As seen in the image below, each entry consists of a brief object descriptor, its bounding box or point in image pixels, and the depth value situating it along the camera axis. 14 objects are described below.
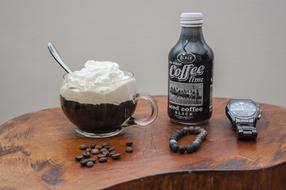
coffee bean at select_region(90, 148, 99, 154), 0.60
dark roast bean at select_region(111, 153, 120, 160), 0.58
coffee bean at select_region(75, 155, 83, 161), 0.58
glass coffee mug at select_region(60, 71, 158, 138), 0.63
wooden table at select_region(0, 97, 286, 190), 0.52
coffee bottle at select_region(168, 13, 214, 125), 0.68
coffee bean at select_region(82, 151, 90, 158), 0.59
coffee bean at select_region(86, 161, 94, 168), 0.56
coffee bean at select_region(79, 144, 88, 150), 0.62
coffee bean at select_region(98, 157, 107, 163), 0.57
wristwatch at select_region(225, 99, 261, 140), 0.65
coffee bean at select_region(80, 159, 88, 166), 0.56
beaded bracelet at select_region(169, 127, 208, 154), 0.60
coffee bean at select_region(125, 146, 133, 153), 0.61
